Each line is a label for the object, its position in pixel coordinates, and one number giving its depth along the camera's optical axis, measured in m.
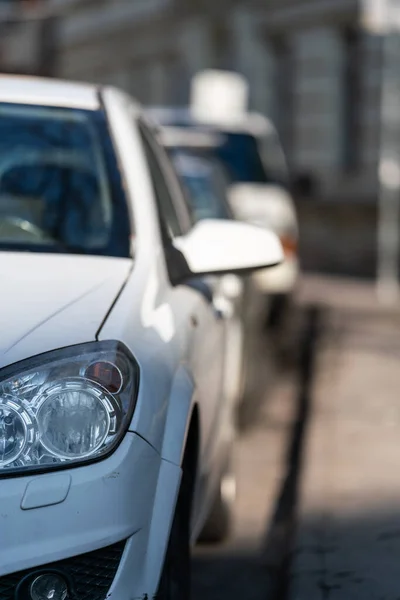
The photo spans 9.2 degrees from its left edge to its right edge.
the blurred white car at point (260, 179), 18.52
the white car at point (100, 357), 4.91
